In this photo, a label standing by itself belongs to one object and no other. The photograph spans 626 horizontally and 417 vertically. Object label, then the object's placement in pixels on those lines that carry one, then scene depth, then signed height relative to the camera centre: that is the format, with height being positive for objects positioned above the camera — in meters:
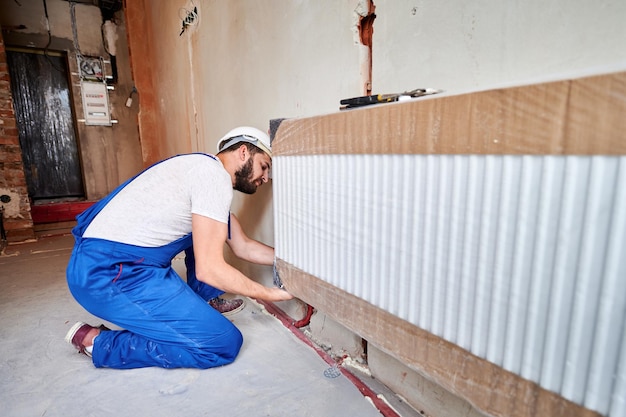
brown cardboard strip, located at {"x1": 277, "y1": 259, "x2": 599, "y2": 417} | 0.48 -0.35
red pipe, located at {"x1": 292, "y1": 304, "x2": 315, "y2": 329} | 1.40 -0.67
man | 1.13 -0.37
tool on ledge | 0.64 +0.11
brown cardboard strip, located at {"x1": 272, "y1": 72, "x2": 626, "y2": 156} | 0.37 +0.04
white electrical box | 3.75 +0.63
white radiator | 0.39 -0.15
